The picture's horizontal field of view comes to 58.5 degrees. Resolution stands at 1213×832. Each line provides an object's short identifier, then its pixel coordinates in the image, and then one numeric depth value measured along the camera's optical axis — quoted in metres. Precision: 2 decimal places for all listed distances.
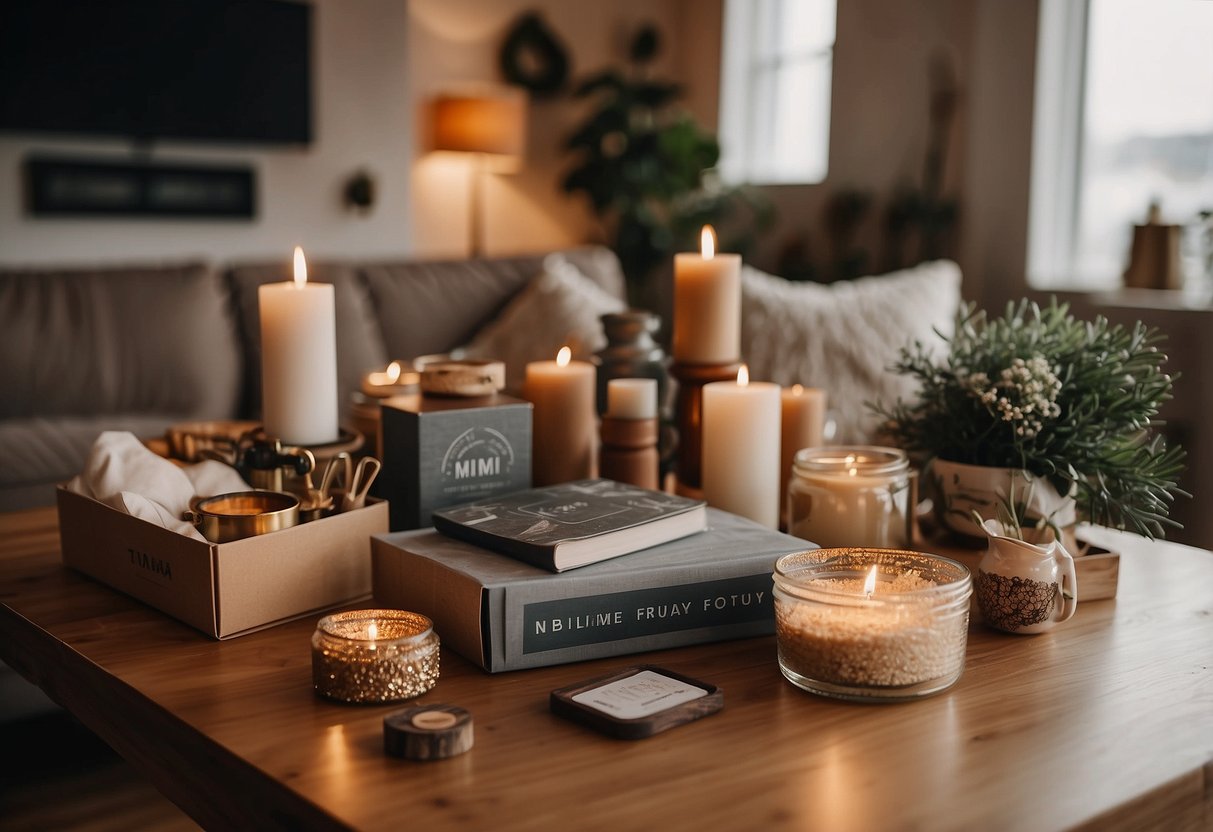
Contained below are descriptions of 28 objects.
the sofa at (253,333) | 2.30
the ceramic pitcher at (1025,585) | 0.94
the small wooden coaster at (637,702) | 0.74
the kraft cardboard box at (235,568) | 0.92
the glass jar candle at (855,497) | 1.10
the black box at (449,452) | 1.08
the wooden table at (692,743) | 0.65
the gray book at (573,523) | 0.88
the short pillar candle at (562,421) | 1.23
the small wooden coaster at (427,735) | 0.70
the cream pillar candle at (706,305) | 1.25
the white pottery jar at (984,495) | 1.08
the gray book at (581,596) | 0.85
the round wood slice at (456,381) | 1.14
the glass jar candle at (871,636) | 0.78
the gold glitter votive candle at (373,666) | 0.78
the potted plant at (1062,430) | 1.08
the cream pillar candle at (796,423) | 1.33
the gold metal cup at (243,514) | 0.93
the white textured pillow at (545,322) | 2.50
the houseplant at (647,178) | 4.48
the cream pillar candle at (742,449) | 1.17
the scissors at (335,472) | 1.05
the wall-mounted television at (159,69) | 3.74
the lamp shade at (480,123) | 4.50
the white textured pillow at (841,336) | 2.28
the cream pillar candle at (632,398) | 1.22
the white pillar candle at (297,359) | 1.13
